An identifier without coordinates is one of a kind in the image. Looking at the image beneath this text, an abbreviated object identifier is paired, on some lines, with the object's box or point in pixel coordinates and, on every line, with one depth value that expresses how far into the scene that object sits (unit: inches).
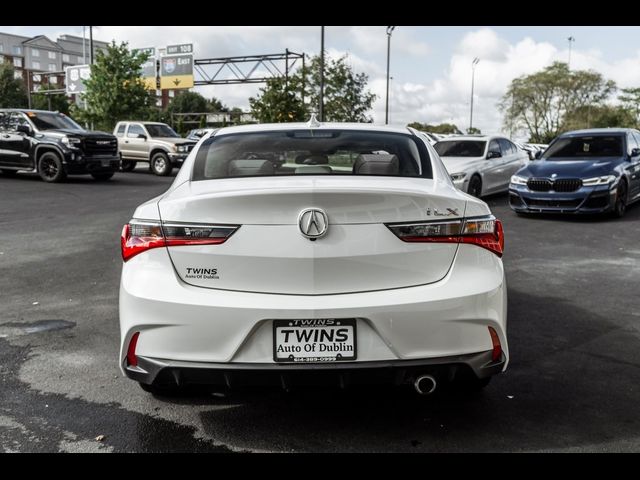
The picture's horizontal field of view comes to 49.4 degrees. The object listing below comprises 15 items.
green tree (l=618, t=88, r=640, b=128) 2902.8
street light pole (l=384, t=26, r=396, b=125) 1925.1
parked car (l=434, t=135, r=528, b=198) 574.6
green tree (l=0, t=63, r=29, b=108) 3073.3
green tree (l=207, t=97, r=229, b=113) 4968.0
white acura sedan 121.0
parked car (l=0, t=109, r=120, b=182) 754.8
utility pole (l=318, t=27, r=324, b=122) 1512.1
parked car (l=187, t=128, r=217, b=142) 1333.7
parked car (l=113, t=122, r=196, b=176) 965.8
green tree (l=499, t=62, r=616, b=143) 2950.3
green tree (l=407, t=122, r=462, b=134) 4432.1
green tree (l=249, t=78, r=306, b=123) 1544.0
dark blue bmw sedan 482.3
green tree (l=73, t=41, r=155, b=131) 1460.4
